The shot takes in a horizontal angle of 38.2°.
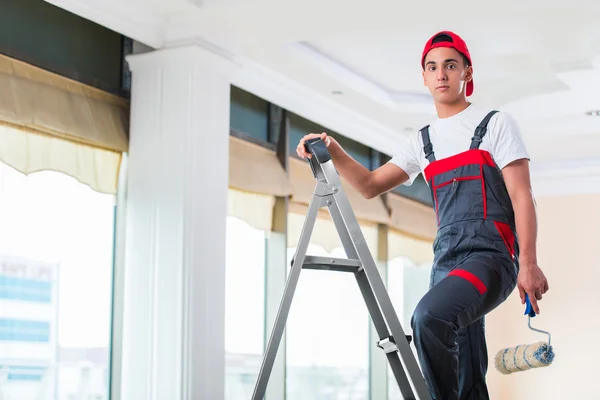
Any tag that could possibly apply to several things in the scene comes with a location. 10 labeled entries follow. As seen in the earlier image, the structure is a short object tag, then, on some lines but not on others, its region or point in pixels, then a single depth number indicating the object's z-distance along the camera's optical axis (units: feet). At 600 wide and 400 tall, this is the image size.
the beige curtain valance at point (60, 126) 12.73
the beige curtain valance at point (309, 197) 19.71
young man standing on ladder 6.79
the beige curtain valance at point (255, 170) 17.42
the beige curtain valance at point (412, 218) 24.61
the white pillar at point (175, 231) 14.11
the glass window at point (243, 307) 17.60
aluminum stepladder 7.37
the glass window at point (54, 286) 12.83
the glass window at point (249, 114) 17.85
